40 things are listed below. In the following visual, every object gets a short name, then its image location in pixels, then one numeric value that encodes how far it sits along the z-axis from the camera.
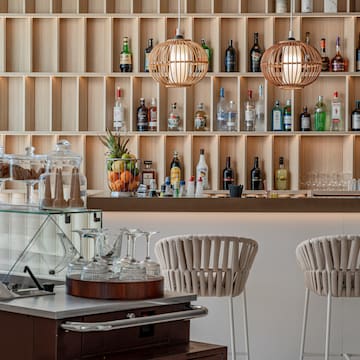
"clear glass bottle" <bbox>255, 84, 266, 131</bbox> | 8.98
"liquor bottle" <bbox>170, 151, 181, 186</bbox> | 8.86
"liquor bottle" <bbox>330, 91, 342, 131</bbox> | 8.91
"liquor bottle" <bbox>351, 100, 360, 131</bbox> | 8.81
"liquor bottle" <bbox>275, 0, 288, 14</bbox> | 8.90
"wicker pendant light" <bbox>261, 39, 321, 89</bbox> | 7.57
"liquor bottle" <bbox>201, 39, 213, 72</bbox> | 8.96
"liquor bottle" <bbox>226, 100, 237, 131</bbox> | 8.95
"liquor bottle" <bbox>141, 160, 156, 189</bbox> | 8.93
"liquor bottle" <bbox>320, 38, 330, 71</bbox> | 8.88
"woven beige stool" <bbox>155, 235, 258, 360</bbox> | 5.60
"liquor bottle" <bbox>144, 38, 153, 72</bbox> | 8.96
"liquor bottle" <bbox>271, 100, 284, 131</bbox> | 8.87
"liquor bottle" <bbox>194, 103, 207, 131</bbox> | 8.94
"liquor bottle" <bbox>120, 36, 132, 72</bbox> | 9.00
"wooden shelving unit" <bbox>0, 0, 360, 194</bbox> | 8.95
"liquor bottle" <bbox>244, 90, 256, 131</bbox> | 8.92
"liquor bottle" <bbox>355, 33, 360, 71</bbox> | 8.88
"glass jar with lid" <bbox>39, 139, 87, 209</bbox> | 3.77
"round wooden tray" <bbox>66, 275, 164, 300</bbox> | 3.51
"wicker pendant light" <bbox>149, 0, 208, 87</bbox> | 7.58
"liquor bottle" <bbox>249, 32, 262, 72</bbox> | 8.91
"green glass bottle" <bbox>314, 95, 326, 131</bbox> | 8.89
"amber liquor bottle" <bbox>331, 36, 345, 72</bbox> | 8.86
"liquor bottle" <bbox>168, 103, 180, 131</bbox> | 8.97
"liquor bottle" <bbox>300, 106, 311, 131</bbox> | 8.86
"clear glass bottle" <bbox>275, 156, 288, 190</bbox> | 8.89
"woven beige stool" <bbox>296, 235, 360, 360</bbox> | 5.66
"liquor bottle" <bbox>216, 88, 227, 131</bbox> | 8.96
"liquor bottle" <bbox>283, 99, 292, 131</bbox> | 8.89
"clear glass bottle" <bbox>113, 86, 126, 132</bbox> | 9.01
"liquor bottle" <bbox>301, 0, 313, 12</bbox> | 8.87
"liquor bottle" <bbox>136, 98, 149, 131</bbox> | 8.97
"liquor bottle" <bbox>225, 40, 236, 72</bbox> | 8.92
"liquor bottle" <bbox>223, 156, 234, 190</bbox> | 8.89
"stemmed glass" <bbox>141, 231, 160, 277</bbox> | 3.64
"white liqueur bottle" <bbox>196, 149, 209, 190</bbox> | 8.89
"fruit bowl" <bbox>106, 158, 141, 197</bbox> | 6.70
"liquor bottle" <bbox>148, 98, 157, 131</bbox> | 9.00
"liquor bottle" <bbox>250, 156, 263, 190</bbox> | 8.86
